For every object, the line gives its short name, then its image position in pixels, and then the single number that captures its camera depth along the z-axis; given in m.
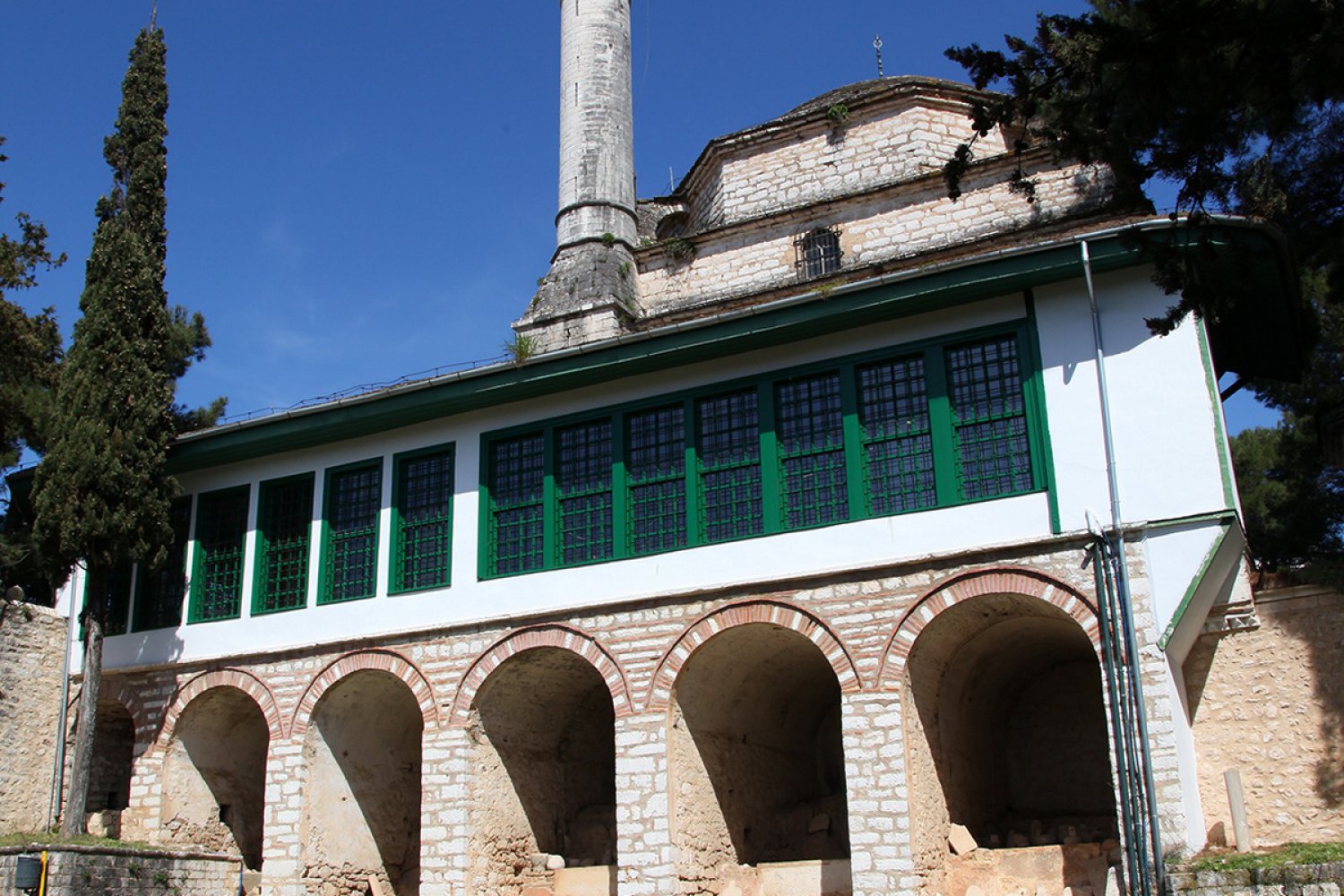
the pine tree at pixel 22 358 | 16.39
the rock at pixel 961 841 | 12.77
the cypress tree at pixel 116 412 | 15.36
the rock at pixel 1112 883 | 11.30
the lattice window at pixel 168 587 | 16.95
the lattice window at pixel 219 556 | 16.64
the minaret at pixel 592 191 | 20.42
